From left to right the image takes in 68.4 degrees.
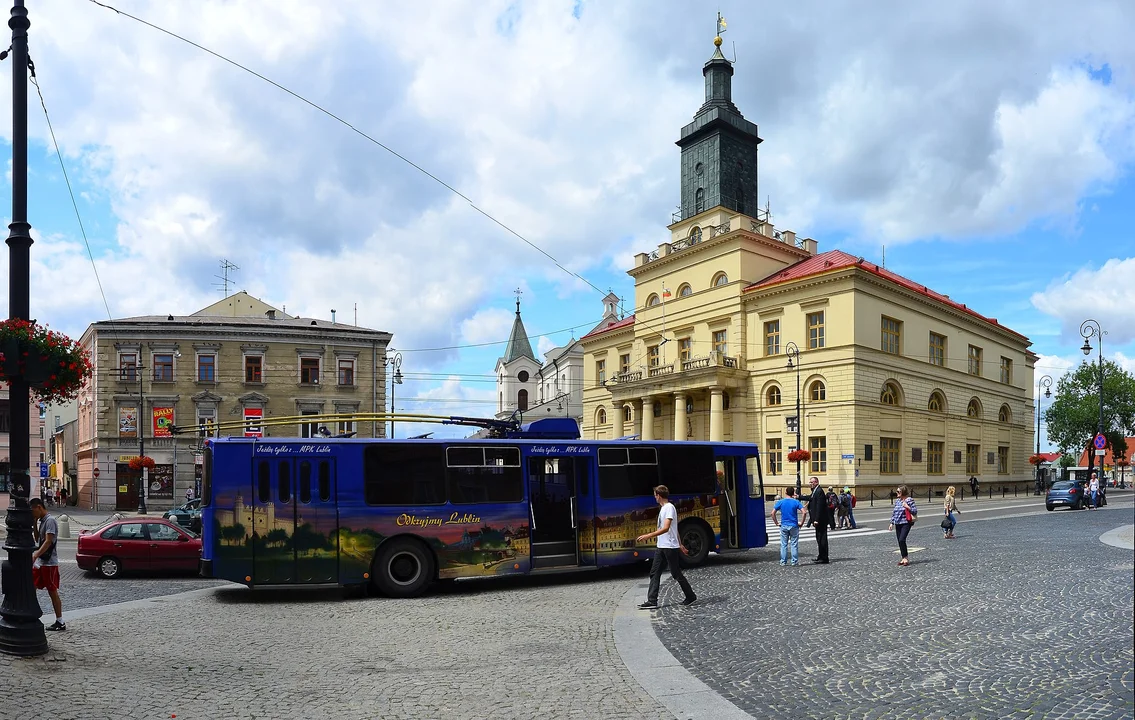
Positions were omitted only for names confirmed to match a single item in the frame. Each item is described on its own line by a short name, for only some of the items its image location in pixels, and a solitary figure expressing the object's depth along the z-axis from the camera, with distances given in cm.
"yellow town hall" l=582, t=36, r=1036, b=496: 4897
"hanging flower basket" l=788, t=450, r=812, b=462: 4100
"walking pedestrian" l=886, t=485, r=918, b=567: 1644
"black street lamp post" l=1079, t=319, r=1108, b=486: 3866
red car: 1742
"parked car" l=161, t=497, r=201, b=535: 2197
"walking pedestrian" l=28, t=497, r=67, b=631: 1062
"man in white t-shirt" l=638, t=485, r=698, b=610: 1218
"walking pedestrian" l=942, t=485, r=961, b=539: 2266
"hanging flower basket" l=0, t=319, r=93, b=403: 901
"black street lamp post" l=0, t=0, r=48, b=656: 881
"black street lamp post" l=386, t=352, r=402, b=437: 3594
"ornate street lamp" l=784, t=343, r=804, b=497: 4646
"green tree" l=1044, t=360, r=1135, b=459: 9181
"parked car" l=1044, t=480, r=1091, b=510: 3606
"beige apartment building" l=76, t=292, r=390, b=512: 4991
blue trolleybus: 1402
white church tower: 11681
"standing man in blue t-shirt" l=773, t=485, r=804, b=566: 1686
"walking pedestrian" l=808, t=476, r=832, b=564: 1736
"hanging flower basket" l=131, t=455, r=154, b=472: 4216
